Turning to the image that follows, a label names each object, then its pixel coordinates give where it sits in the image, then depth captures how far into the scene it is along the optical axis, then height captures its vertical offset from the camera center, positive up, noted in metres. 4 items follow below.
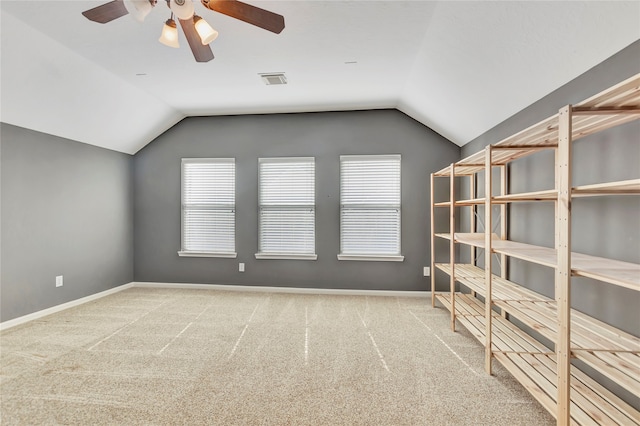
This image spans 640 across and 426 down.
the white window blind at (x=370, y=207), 4.20 +0.08
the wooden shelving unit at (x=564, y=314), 1.29 -0.67
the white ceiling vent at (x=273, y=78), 3.20 +1.52
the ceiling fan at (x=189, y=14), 1.64 +1.17
